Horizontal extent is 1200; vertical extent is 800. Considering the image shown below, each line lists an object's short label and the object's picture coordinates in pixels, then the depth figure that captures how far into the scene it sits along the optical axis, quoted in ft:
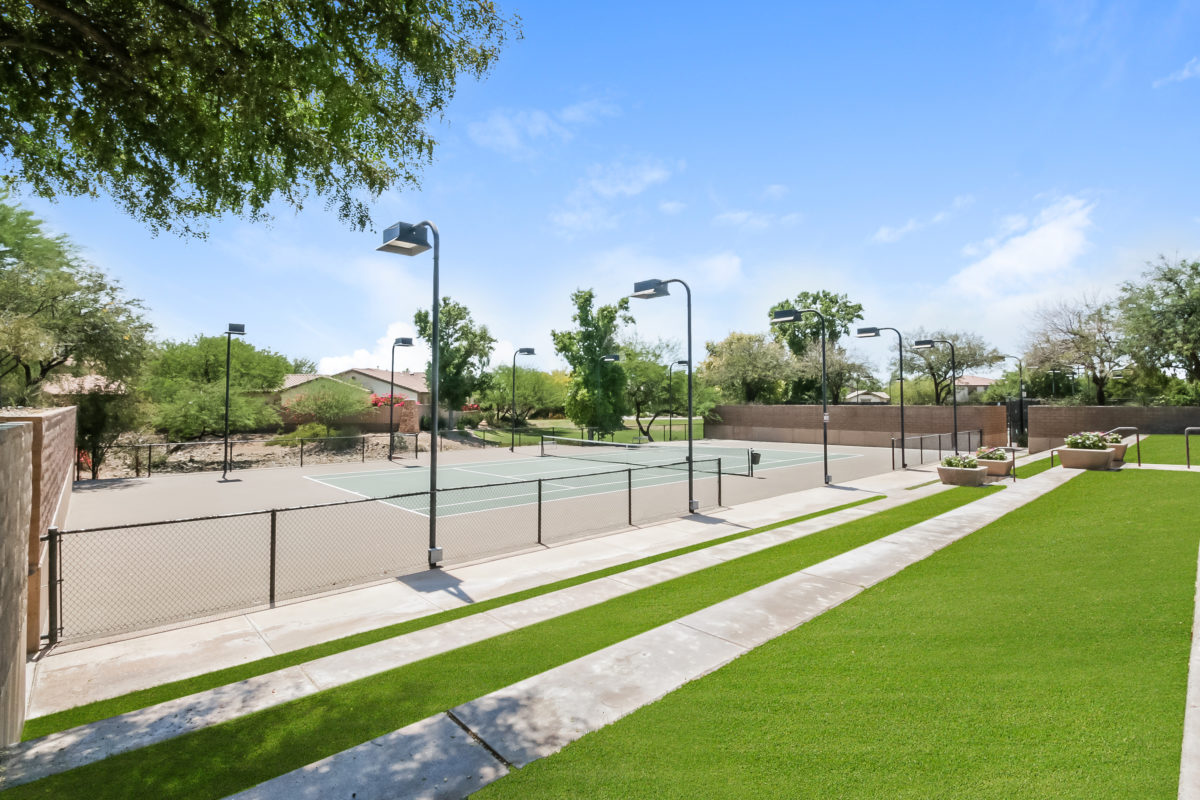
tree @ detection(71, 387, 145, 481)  79.82
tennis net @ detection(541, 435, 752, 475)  91.04
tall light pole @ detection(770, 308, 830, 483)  56.03
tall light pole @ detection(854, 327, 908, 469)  69.03
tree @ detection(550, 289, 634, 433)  147.54
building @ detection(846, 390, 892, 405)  244.71
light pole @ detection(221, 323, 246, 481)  73.31
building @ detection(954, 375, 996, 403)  222.89
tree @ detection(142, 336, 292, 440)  105.81
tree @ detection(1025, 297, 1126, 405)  127.34
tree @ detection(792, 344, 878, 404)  184.03
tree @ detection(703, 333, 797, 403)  184.96
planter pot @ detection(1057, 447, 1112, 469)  59.52
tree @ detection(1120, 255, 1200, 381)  105.50
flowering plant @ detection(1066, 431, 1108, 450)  61.31
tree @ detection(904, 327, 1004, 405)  180.24
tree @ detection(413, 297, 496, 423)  164.04
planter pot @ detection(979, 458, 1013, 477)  61.87
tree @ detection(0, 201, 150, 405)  70.69
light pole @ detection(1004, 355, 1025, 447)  115.75
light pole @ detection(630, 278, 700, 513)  45.98
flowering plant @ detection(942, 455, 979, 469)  60.39
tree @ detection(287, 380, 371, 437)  133.90
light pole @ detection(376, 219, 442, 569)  30.14
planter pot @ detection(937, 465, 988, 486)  58.59
